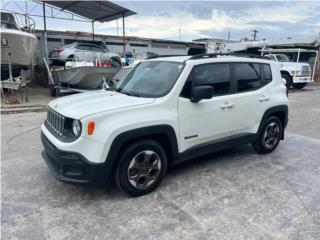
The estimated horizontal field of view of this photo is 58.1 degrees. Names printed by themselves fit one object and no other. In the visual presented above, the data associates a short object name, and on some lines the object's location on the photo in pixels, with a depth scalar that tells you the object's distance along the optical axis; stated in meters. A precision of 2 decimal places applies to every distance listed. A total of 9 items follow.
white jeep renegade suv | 3.11
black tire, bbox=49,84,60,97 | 12.29
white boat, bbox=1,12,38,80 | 10.91
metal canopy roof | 12.84
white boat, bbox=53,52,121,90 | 11.55
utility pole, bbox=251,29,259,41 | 45.84
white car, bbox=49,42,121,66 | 13.92
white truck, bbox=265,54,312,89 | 16.06
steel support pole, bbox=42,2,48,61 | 13.37
